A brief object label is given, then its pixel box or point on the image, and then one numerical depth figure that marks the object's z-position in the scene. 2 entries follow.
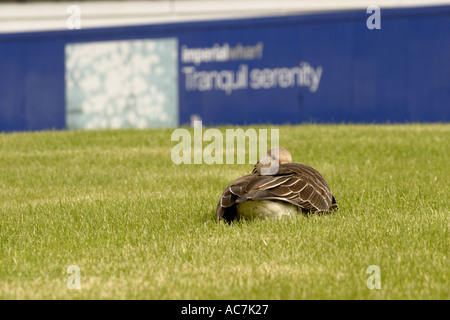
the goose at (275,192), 13.82
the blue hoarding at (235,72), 37.94
